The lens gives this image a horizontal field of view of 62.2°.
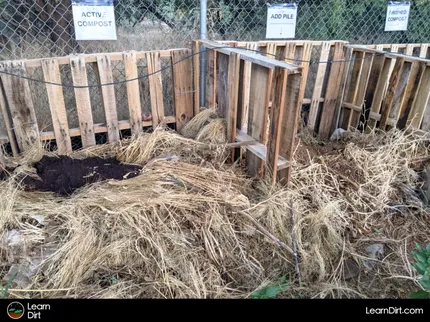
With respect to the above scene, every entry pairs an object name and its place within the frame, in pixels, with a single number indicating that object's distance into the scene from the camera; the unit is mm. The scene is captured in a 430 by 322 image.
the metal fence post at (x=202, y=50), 3737
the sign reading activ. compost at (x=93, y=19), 3428
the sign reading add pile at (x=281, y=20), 4367
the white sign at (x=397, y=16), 5227
